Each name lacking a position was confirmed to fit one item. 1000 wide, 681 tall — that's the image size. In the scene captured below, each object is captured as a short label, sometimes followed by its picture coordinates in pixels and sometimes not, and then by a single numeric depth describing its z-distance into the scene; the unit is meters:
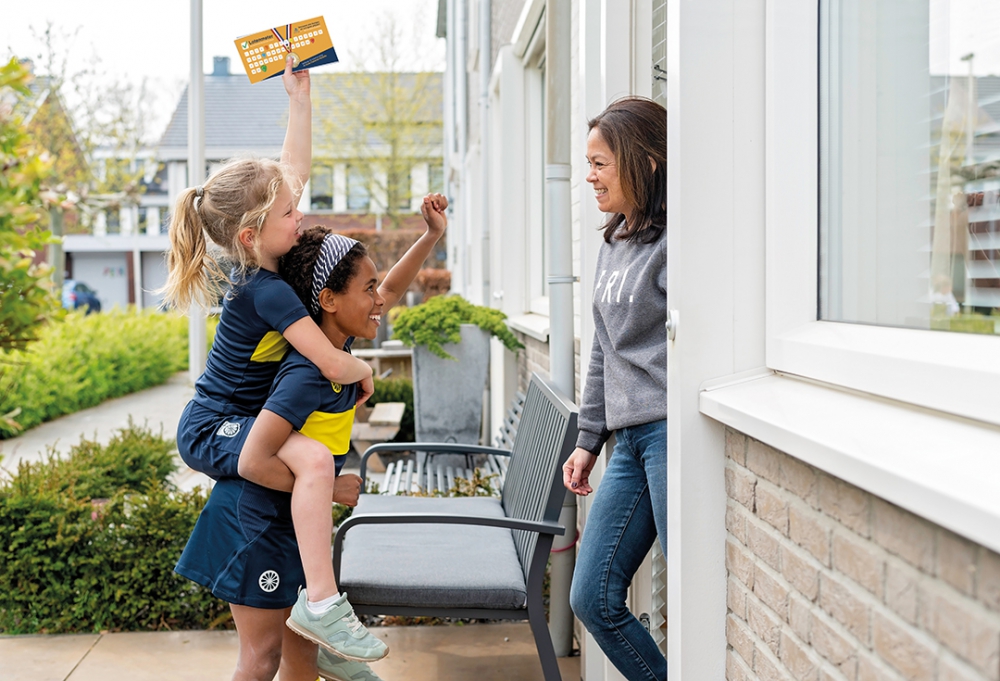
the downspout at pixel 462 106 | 10.84
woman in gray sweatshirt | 2.21
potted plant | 6.41
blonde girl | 2.27
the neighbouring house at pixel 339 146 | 28.97
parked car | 28.41
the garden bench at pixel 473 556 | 2.76
